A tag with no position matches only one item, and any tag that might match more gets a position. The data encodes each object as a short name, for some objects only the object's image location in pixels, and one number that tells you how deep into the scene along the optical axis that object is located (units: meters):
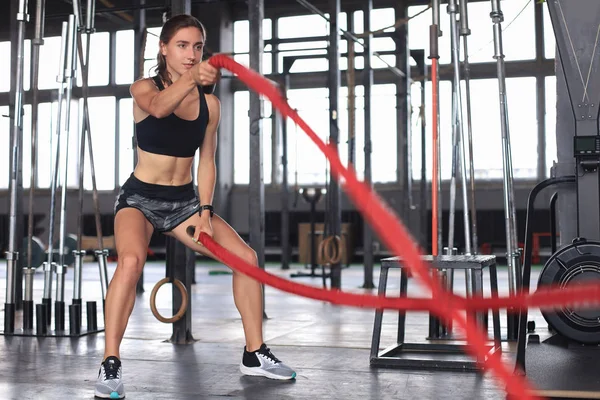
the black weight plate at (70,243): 10.88
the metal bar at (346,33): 6.22
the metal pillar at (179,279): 4.18
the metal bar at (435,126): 3.99
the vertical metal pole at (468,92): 4.03
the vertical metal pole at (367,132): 7.66
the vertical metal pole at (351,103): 7.38
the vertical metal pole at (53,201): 4.42
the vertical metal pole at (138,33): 7.38
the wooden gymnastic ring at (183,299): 3.62
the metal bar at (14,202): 4.46
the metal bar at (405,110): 8.00
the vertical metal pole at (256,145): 5.11
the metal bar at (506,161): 3.92
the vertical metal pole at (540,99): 12.98
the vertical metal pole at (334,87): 6.66
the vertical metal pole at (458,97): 4.03
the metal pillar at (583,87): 3.61
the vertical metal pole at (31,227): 4.51
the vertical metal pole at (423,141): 8.58
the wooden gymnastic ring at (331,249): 6.63
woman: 2.89
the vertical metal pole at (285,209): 10.03
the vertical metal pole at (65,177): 4.37
